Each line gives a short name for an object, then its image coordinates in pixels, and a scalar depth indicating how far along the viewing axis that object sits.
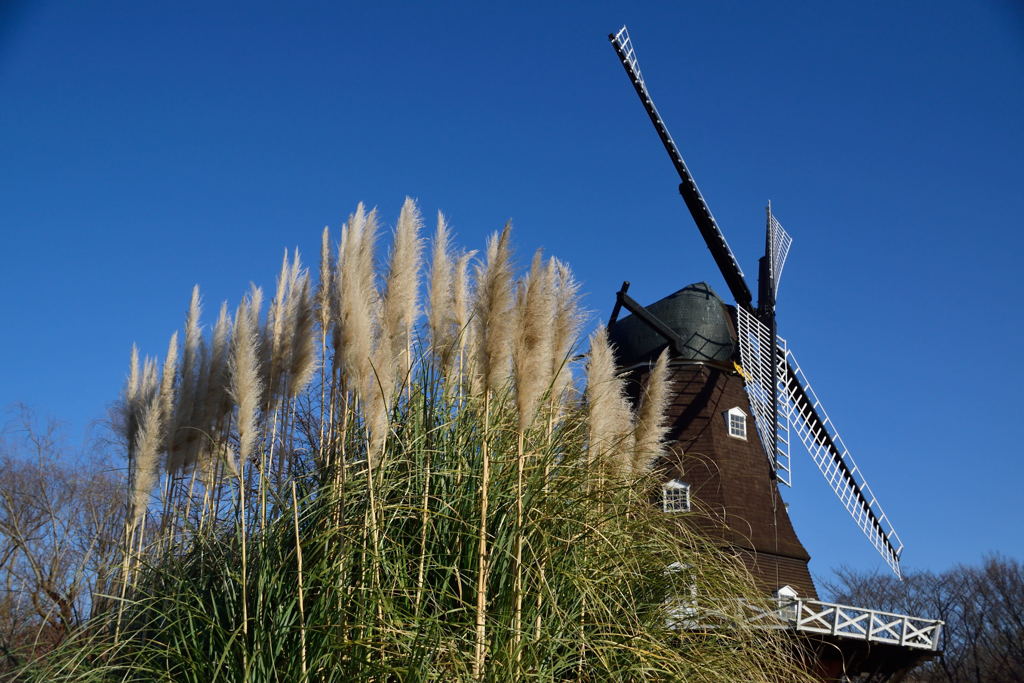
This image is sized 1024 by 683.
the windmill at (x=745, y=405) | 13.79
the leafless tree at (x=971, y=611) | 29.94
